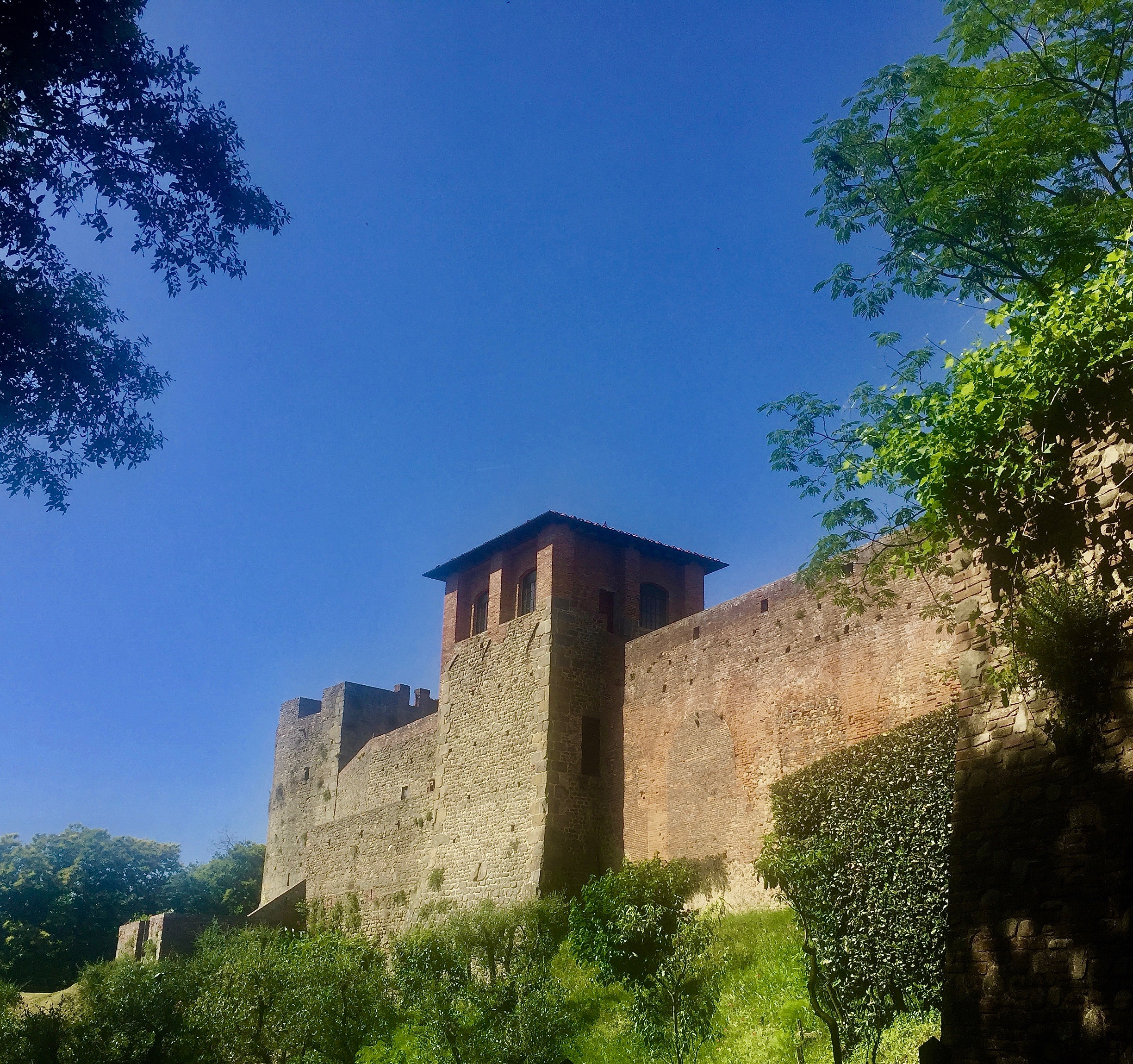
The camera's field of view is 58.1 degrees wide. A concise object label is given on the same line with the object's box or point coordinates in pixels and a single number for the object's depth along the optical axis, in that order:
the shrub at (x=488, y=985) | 13.01
